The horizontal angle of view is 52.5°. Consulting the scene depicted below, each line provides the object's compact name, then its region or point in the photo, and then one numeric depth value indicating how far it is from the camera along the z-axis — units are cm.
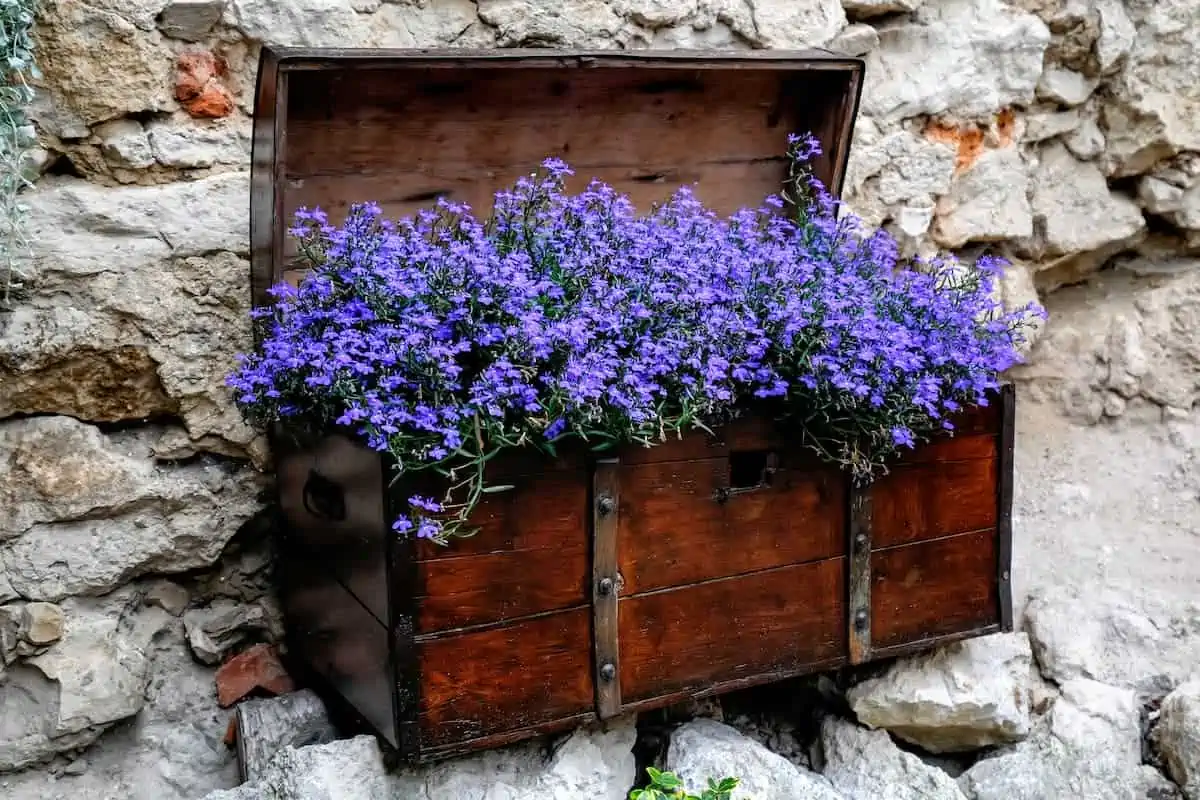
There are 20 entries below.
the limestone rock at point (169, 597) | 226
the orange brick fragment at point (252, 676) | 230
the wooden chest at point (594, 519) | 186
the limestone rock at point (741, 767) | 210
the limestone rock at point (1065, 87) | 300
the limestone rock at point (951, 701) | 234
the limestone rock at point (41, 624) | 208
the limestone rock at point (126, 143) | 212
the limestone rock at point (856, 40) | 276
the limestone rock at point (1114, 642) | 260
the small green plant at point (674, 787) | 186
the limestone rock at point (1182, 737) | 229
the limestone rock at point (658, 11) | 254
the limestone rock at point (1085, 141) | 309
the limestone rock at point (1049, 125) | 302
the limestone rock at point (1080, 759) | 227
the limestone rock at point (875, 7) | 278
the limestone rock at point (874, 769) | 224
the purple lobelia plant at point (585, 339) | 177
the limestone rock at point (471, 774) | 192
